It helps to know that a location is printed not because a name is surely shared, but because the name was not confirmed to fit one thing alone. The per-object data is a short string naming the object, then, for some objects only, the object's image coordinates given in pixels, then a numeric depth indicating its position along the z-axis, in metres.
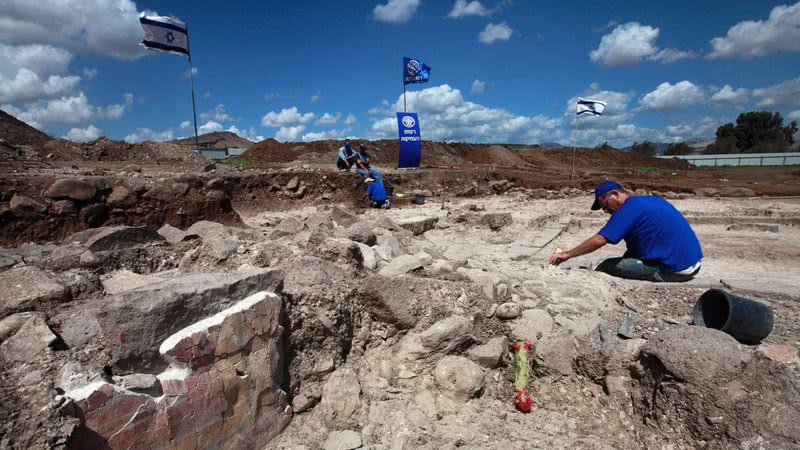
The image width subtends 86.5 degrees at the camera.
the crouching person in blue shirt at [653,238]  3.97
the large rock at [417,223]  6.98
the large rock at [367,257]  3.76
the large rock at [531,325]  3.26
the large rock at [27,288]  2.17
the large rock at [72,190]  5.91
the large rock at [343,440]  2.53
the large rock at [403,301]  3.22
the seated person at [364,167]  11.41
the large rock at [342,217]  6.43
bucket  2.75
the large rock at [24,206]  5.50
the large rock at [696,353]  2.41
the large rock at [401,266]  3.57
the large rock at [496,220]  7.87
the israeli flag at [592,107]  14.29
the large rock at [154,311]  2.07
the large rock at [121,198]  6.39
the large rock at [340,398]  2.74
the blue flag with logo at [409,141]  13.65
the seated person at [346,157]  12.51
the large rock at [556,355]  3.02
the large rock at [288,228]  4.60
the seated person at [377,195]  10.64
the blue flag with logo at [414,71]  15.57
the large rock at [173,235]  3.99
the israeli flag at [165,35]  11.00
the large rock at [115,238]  3.30
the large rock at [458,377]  2.87
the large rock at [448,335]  3.07
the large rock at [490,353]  3.04
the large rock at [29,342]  1.85
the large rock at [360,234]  4.52
